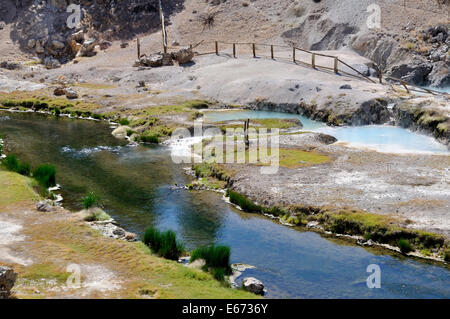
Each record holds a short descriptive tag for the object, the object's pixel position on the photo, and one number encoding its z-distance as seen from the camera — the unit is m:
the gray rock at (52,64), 88.81
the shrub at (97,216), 26.69
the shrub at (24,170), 34.17
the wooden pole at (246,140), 41.29
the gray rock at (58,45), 93.19
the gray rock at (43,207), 27.08
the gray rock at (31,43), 95.62
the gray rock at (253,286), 20.06
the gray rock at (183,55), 78.44
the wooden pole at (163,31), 82.66
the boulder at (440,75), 68.25
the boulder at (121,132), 51.62
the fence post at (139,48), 84.31
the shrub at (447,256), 23.69
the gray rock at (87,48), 91.31
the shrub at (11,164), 34.19
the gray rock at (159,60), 79.25
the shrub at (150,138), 48.38
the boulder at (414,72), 70.00
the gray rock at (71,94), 69.00
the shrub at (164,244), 22.81
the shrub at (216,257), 21.66
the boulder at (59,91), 70.12
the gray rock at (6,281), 16.28
